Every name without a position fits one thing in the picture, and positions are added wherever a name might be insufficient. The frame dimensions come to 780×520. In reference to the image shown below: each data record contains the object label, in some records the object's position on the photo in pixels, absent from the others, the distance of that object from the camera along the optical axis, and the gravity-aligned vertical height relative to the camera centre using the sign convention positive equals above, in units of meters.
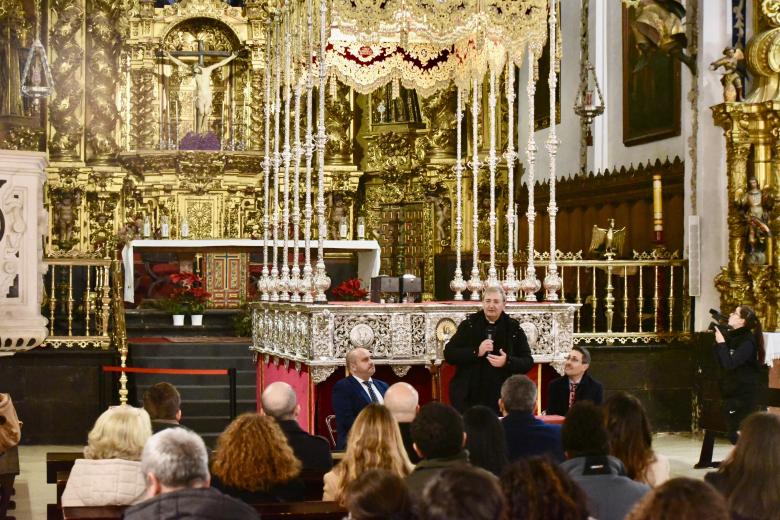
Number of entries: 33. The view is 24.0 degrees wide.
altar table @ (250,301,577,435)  15.90 -0.78
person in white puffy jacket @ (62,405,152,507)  8.74 -1.00
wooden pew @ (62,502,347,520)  7.92 -1.12
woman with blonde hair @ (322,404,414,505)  8.32 -0.89
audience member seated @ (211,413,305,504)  8.48 -0.96
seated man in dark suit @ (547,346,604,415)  13.22 -0.96
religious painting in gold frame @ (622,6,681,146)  23.74 +2.10
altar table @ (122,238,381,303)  26.45 +0.10
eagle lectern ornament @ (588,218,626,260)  22.70 +0.15
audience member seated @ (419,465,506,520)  5.48 -0.73
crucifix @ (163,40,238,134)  30.03 +2.86
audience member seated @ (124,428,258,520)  6.39 -0.82
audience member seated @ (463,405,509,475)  8.77 -0.91
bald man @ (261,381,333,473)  9.96 -0.96
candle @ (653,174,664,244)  21.81 +0.49
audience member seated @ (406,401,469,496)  7.86 -0.79
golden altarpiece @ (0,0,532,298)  29.22 +1.83
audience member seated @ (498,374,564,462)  9.91 -0.94
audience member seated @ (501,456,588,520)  5.96 -0.78
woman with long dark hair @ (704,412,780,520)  7.17 -0.87
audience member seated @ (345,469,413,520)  6.35 -0.85
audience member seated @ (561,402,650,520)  7.56 -0.91
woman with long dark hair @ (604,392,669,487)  8.36 -0.85
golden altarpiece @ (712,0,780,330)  19.65 +0.77
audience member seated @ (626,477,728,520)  5.38 -0.74
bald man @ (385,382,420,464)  10.44 -0.87
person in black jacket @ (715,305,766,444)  16.31 -1.04
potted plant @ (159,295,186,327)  25.14 -0.76
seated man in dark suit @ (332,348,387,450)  13.39 -1.02
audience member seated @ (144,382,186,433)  10.24 -0.83
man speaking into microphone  14.36 -0.80
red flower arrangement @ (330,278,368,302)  21.87 -0.45
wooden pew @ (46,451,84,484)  11.06 -1.27
